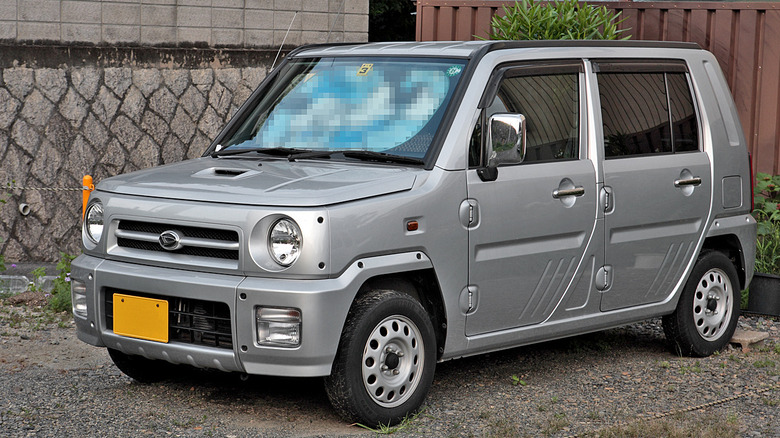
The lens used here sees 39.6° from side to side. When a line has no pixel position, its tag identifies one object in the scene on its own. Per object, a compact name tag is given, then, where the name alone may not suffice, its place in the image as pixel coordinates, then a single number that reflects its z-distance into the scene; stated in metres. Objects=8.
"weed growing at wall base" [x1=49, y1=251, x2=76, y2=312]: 7.85
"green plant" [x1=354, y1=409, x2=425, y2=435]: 5.04
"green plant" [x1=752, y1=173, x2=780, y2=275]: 8.52
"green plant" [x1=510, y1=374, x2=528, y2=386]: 6.05
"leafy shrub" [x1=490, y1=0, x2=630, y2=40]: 9.19
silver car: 4.81
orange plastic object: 8.10
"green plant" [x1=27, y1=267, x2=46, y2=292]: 8.28
